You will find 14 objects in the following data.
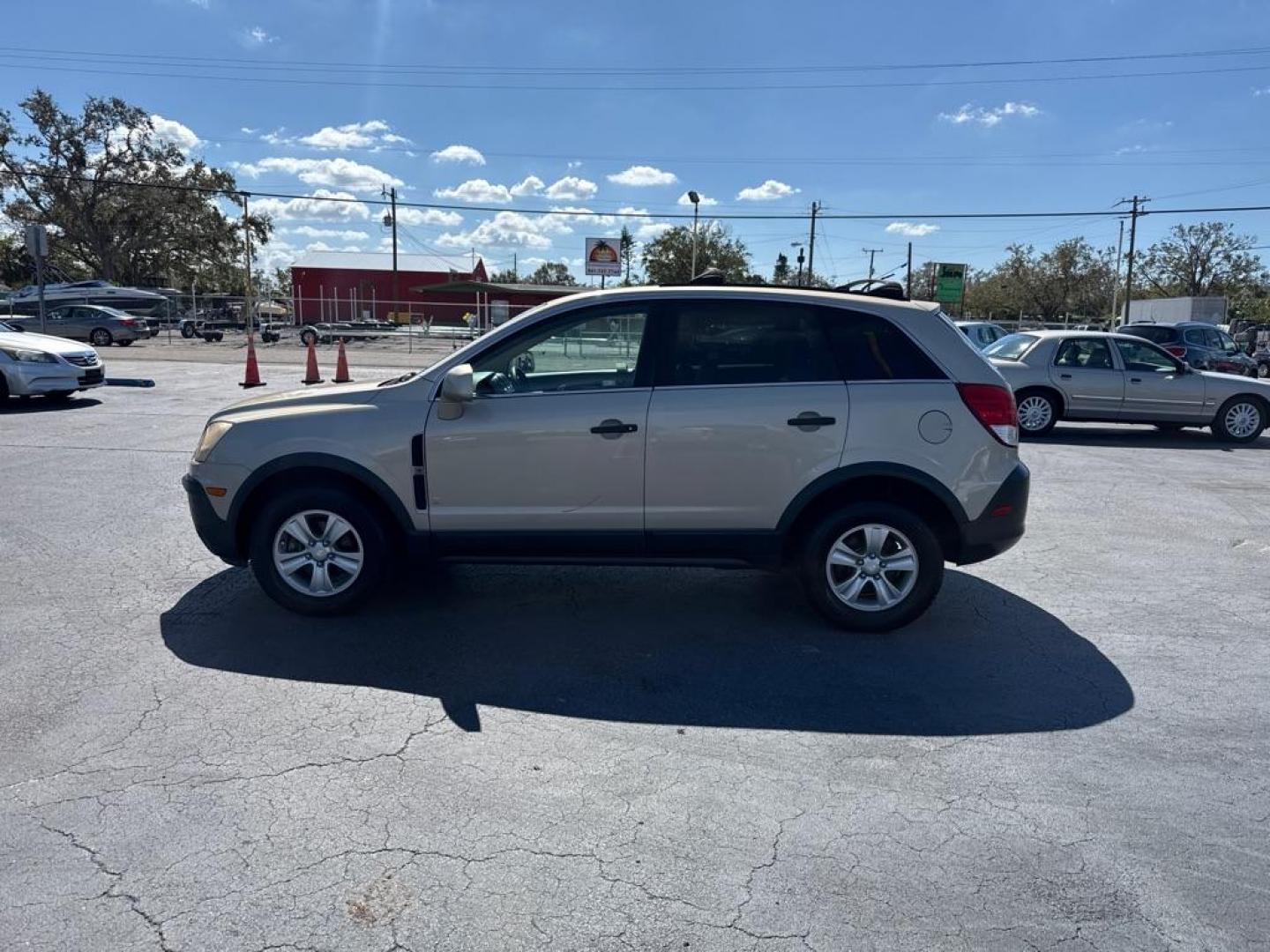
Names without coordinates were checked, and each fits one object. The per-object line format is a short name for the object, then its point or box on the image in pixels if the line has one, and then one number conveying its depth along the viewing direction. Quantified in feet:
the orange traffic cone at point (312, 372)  56.70
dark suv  68.69
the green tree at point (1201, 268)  222.07
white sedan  41.65
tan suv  15.24
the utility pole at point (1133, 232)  181.63
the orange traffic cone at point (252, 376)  55.01
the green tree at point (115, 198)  166.40
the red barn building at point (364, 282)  199.21
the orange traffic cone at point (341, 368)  56.95
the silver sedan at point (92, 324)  102.73
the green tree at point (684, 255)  196.75
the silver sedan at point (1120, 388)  41.01
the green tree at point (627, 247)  238.89
